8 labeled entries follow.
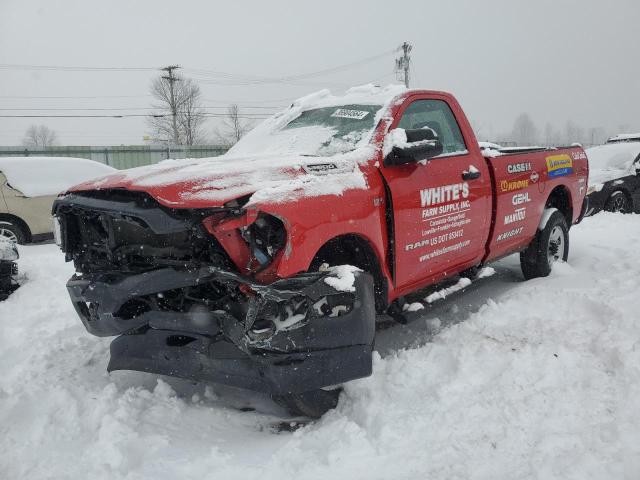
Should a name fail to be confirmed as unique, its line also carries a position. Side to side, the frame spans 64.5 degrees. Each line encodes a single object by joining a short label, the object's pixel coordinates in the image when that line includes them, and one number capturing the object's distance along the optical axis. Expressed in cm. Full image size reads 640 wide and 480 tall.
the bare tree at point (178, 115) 4425
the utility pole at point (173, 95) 4284
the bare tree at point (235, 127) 4976
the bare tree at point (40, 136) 8508
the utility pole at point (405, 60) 3538
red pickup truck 247
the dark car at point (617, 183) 960
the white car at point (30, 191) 859
